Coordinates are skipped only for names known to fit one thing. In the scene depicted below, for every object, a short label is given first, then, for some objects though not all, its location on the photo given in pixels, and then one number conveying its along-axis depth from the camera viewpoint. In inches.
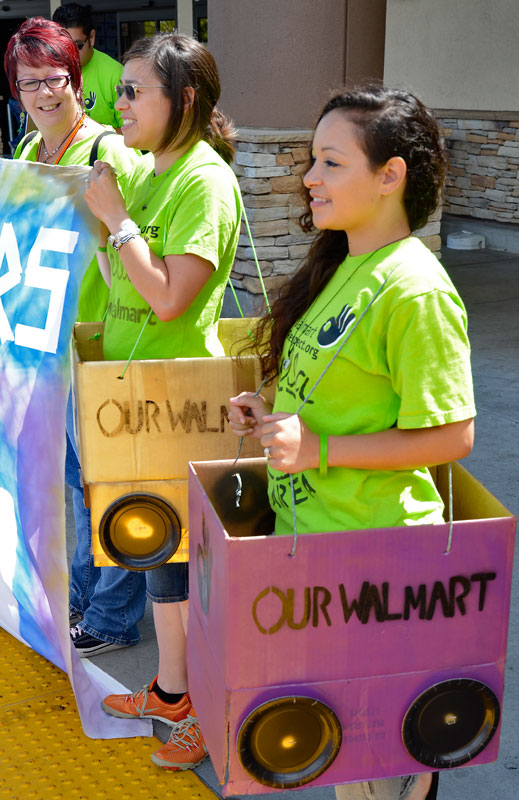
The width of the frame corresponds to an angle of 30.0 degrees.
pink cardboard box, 62.9
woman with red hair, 114.7
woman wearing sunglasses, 89.2
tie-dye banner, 97.9
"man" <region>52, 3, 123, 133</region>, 256.1
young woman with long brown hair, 64.7
